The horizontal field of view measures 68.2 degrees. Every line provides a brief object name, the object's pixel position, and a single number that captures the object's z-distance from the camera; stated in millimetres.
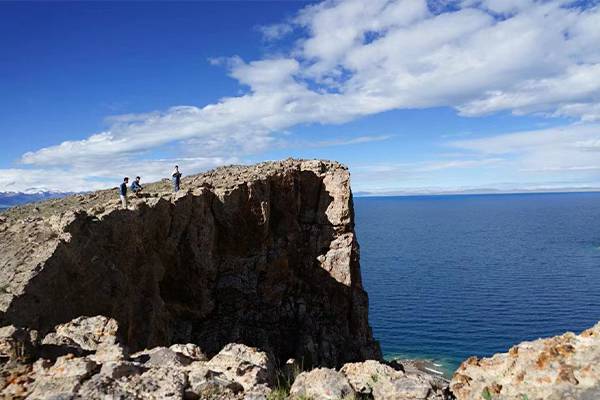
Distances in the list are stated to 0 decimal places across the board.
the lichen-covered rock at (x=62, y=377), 9855
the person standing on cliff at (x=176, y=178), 35559
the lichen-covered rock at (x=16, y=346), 11539
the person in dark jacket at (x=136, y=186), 33869
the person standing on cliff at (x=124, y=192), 28312
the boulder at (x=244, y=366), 11703
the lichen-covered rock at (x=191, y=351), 13623
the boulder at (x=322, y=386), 11023
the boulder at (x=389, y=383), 10984
